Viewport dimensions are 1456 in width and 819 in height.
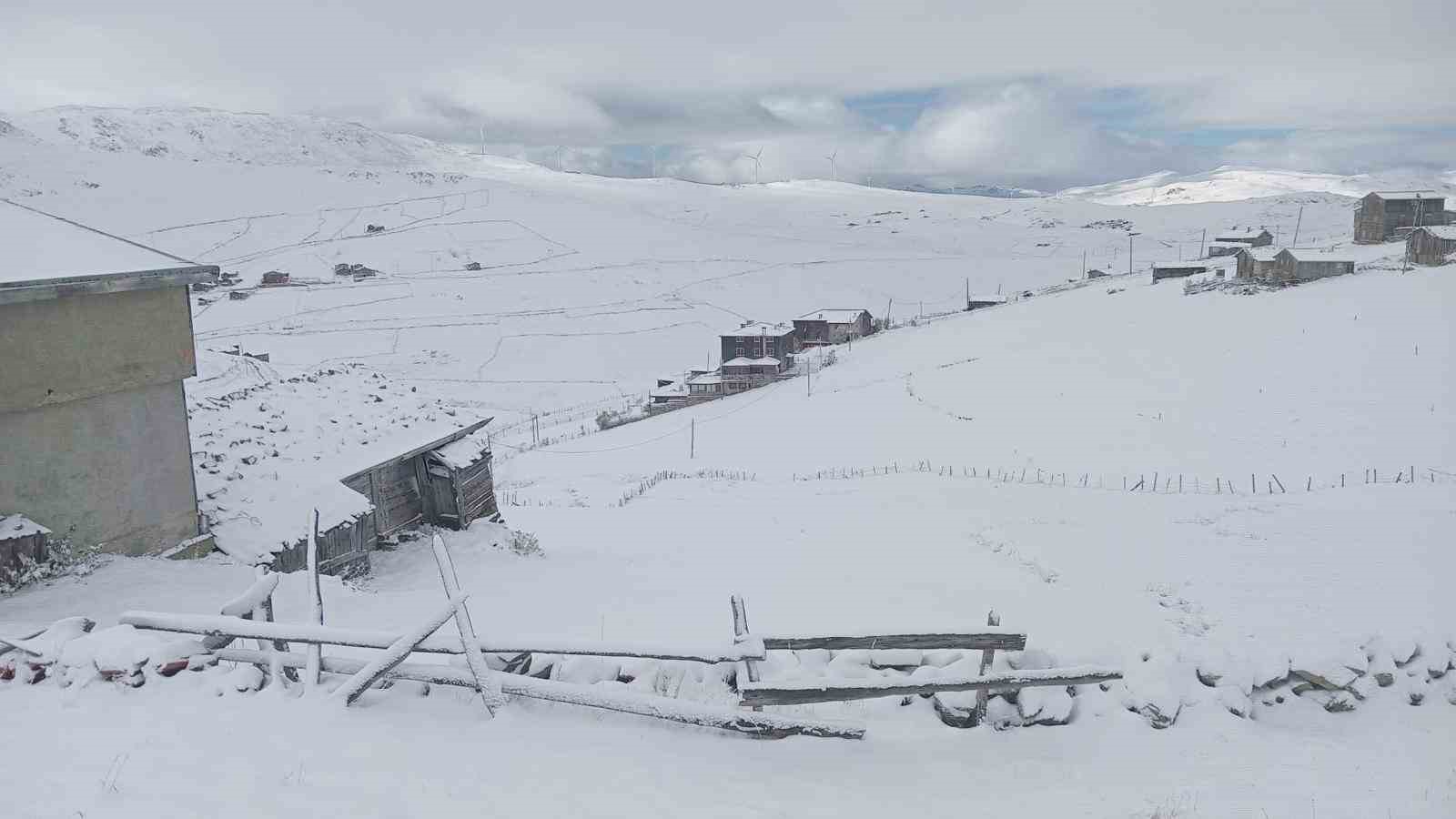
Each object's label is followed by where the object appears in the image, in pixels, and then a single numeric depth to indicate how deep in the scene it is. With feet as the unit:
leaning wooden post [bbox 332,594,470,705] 23.27
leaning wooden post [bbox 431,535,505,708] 23.50
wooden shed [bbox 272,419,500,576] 51.16
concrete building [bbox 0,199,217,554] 36.65
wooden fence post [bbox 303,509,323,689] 24.26
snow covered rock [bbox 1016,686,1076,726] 24.11
